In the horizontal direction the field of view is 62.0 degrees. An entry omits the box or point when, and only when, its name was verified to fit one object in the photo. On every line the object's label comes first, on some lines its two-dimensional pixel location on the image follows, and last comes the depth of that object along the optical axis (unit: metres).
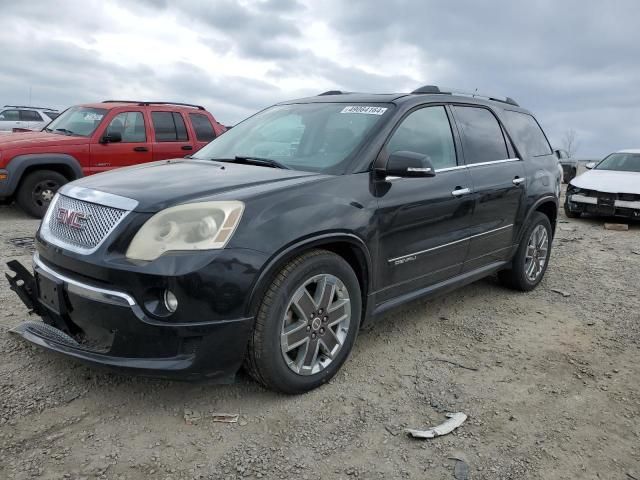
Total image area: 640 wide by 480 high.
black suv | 2.52
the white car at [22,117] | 16.81
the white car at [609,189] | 9.39
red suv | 7.69
